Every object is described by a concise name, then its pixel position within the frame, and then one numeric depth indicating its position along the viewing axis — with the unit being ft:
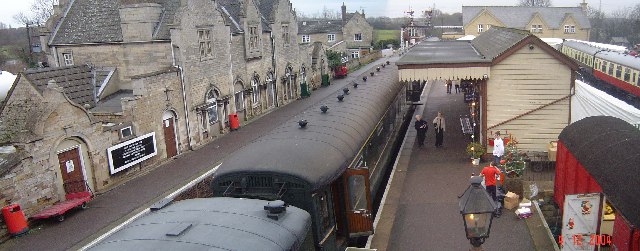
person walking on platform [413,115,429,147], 55.98
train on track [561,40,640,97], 82.53
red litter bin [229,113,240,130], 75.41
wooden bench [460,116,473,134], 57.89
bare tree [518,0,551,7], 348.75
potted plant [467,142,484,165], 48.75
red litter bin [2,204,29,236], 39.10
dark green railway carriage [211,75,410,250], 25.25
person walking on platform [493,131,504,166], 42.11
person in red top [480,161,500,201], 35.42
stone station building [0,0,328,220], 44.14
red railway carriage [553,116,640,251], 21.99
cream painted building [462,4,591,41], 211.41
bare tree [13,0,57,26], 188.46
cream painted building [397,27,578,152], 46.57
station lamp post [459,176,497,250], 18.24
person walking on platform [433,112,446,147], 55.61
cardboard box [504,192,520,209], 37.70
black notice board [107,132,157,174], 51.19
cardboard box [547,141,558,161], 45.88
